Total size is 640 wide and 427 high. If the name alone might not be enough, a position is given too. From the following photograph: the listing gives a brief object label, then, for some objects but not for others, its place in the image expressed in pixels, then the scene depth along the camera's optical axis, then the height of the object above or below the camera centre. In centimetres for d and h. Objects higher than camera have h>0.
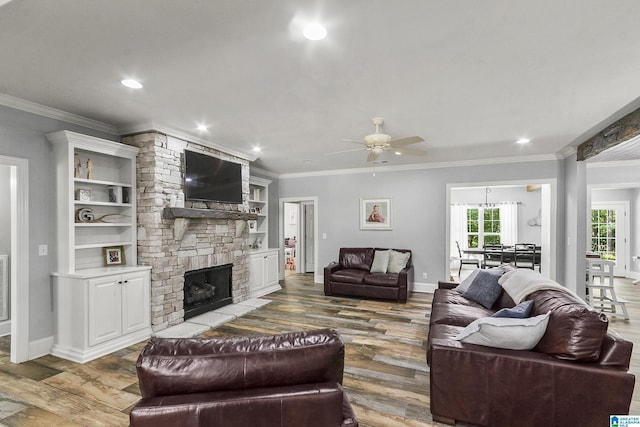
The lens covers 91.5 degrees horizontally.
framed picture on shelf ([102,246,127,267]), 386 -50
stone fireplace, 396 -13
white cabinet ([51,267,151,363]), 323 -106
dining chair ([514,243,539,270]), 728 -101
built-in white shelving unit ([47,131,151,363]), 329 -45
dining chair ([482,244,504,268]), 767 -100
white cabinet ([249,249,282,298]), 592 -115
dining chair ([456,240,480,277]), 867 -132
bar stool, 473 -109
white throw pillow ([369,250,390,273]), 598 -93
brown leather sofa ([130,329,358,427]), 116 -69
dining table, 731 -95
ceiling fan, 344 +81
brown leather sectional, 190 -106
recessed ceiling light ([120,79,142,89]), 269 +116
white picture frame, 668 +0
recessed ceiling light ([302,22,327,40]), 191 +116
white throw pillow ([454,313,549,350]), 212 -82
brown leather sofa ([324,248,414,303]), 551 -119
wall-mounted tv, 442 +56
